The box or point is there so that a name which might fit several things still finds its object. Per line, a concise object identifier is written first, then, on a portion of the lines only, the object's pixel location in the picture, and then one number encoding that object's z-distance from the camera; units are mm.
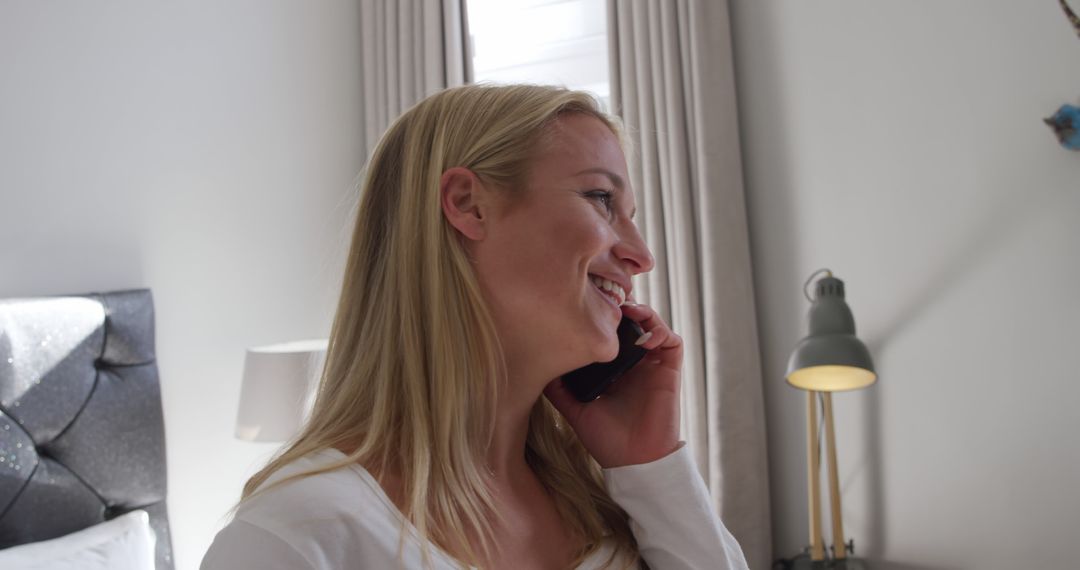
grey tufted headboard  1953
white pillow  1851
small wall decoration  2201
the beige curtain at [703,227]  2584
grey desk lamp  2111
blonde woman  983
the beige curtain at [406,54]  3121
